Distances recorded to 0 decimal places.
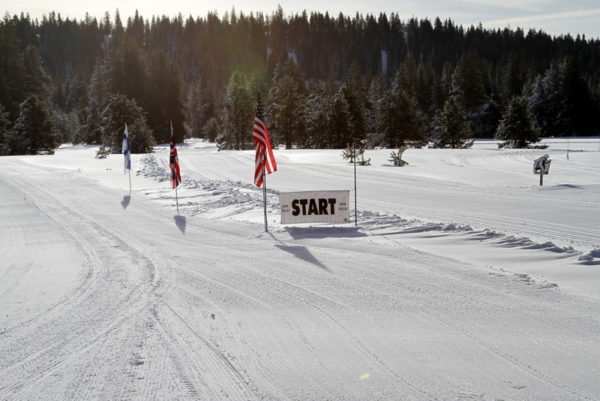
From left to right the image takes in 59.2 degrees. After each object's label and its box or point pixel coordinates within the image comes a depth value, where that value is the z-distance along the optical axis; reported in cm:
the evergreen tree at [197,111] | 10038
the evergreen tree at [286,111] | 5997
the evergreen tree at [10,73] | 6171
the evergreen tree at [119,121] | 5374
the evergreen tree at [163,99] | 7331
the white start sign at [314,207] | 1319
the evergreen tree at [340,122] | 5425
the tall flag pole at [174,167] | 1775
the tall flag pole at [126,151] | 2377
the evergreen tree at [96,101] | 6961
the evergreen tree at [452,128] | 5012
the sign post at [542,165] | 2105
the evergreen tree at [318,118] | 5497
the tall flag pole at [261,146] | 1321
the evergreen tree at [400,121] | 5659
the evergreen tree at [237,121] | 6481
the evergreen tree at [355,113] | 5606
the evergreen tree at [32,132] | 5034
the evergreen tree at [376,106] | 5744
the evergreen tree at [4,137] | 5025
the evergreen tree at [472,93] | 7044
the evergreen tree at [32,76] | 6594
